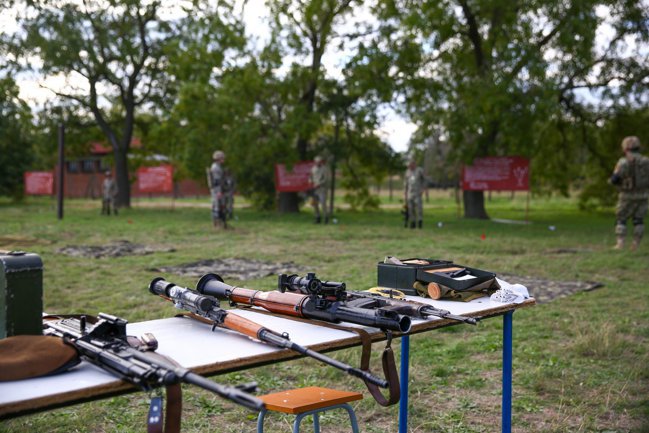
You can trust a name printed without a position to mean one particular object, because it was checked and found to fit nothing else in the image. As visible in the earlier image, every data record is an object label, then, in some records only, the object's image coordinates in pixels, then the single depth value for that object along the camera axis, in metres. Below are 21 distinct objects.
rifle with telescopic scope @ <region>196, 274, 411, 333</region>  2.73
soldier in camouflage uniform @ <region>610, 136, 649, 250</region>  12.87
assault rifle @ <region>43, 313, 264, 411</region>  1.90
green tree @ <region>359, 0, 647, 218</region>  19.52
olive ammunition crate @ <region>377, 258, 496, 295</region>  3.55
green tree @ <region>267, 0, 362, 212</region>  23.73
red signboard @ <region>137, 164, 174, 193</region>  32.05
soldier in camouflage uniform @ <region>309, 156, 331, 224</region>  21.16
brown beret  2.11
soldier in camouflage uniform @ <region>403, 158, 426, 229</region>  19.17
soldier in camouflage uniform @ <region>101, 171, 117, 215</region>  27.52
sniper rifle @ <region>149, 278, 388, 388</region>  2.23
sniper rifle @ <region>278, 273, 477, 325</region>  2.95
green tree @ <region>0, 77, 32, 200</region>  37.72
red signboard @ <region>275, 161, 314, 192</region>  24.95
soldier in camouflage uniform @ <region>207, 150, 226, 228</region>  18.20
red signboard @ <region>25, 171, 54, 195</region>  35.31
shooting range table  1.98
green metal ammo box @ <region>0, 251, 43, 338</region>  2.36
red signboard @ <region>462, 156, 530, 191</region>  21.44
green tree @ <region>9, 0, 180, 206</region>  30.16
